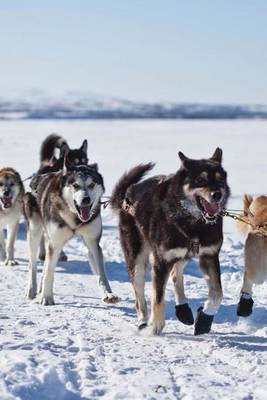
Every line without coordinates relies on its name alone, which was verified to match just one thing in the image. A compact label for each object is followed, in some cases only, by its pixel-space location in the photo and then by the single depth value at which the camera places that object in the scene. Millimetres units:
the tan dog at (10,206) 14578
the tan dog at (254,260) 8852
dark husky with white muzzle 7789
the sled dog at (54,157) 12047
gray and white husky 10398
